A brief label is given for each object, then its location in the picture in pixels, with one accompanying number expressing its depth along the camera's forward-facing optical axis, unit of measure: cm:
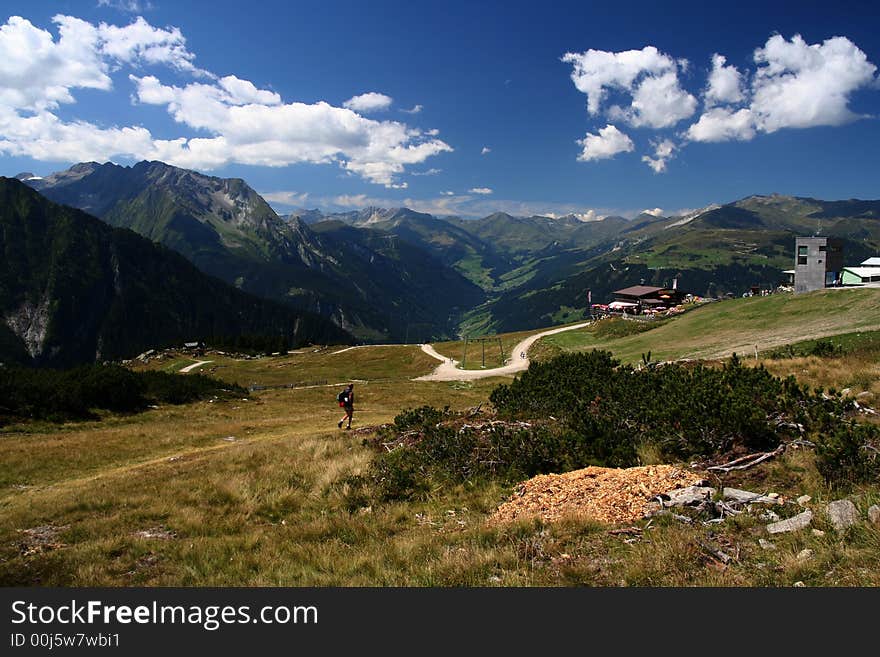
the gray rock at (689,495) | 847
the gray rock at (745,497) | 814
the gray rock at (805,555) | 585
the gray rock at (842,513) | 652
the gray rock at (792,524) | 686
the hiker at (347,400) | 2438
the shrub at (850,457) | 841
